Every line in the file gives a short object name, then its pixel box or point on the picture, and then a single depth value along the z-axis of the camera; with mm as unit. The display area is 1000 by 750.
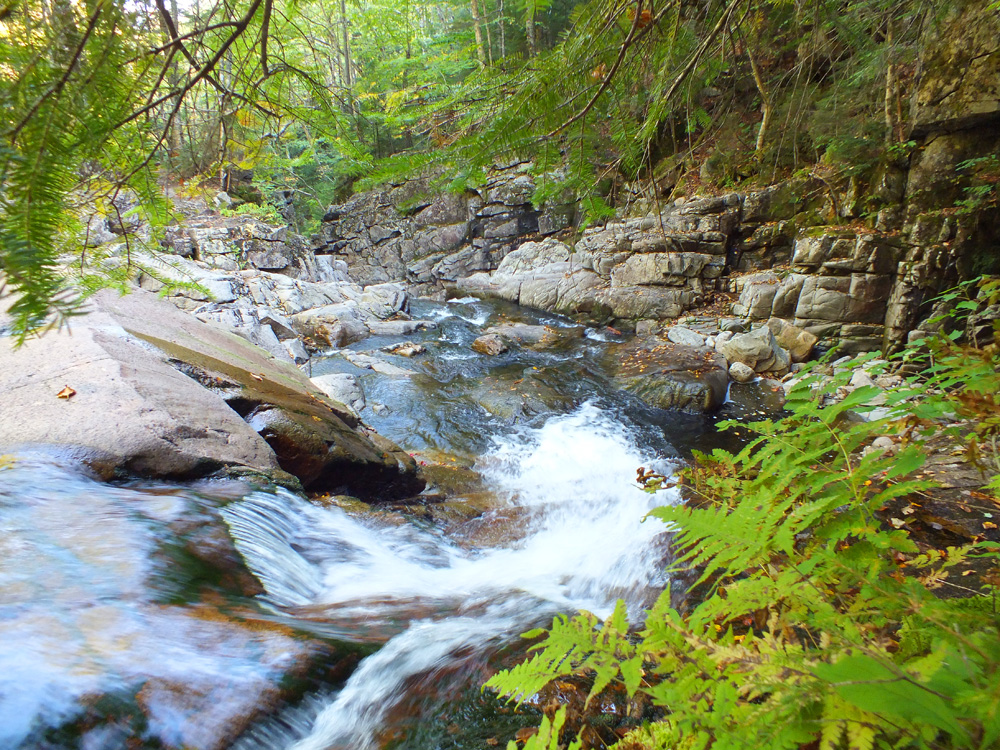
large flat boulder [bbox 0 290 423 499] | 3324
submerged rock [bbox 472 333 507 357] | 11789
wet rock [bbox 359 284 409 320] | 15680
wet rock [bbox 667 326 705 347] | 10672
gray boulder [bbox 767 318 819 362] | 9398
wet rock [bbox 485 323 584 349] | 12336
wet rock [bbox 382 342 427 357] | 12031
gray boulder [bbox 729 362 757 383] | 9188
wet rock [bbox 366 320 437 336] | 14031
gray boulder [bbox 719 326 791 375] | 9297
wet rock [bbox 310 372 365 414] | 8539
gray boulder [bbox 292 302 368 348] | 12727
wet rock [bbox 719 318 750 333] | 10516
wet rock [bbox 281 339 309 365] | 10359
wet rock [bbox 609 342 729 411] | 8367
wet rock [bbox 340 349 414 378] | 10484
